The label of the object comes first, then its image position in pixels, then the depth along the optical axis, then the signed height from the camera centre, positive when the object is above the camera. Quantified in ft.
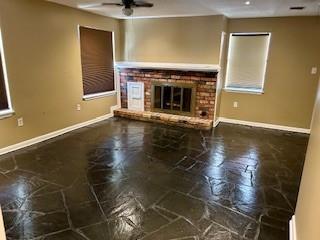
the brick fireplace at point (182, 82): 17.21 -1.45
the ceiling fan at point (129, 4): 11.96 +2.85
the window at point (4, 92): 11.60 -1.66
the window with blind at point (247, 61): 16.66 +0.24
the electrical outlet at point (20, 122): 12.72 -3.30
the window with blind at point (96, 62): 16.38 -0.12
